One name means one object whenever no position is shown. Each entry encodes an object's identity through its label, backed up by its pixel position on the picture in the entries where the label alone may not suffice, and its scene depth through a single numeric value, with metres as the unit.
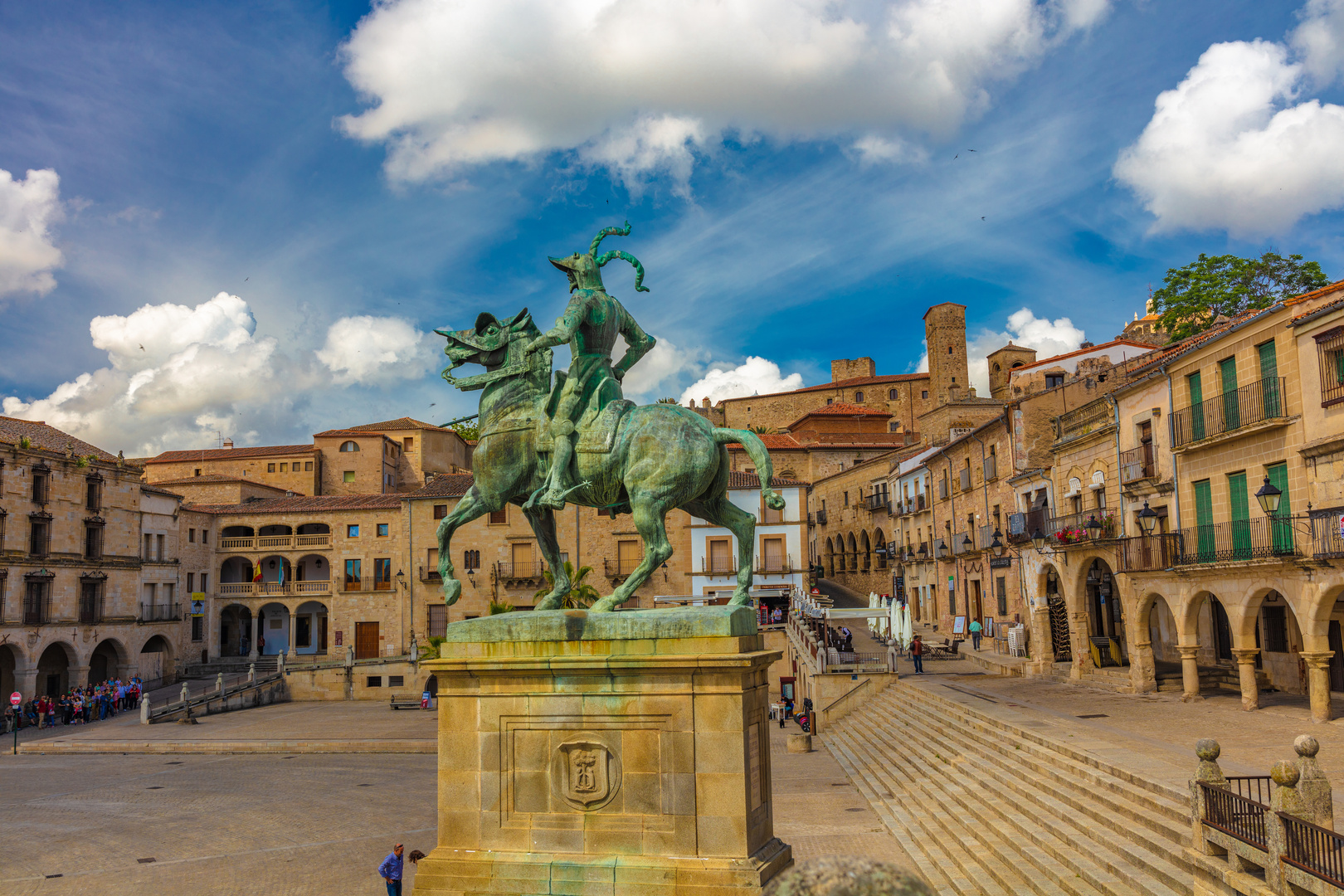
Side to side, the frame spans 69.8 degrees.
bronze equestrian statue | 8.53
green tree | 38.94
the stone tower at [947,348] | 90.50
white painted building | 48.16
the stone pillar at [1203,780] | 9.84
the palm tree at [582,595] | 38.54
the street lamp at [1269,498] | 19.23
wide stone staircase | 11.00
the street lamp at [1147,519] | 24.23
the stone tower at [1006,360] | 75.81
